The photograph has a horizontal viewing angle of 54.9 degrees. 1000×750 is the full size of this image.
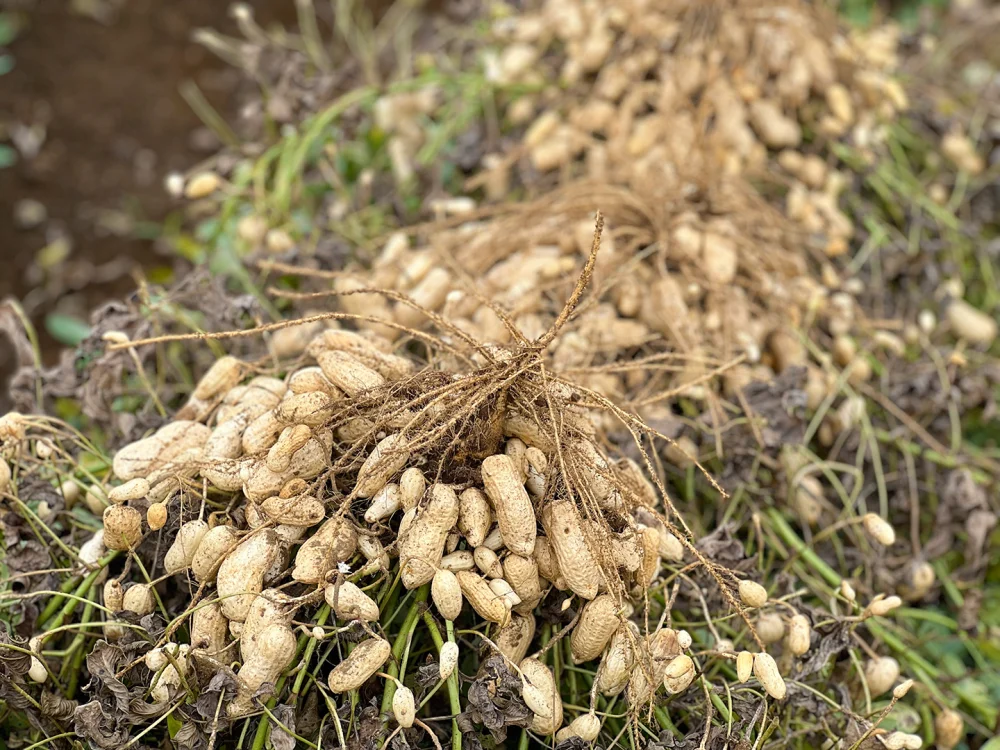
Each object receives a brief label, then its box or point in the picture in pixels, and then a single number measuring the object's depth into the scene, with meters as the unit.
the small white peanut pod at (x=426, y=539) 1.06
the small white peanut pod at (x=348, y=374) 1.13
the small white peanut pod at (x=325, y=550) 1.05
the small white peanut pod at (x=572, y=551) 1.08
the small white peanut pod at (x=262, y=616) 1.04
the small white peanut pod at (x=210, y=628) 1.06
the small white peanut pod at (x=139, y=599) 1.10
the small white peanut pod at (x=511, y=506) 1.07
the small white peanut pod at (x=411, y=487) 1.08
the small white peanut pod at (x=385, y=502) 1.08
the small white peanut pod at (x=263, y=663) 1.02
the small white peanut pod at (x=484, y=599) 1.05
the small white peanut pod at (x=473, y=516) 1.08
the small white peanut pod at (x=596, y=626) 1.08
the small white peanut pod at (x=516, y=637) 1.09
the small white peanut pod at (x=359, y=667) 1.03
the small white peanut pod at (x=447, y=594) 1.04
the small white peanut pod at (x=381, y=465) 1.07
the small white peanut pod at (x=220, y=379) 1.28
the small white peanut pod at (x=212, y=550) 1.08
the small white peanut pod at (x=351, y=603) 1.03
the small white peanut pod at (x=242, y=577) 1.05
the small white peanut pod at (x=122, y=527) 1.10
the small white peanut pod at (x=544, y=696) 1.05
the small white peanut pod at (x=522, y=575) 1.08
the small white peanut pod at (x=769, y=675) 1.06
